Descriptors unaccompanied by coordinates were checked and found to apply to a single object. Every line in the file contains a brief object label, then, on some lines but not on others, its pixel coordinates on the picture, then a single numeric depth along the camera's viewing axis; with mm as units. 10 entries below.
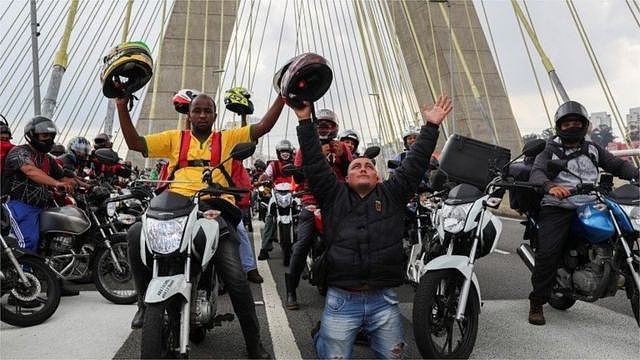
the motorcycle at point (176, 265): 2365
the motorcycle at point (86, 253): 4180
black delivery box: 3480
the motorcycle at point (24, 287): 3523
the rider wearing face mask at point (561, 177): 3441
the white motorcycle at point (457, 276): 2705
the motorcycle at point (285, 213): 6090
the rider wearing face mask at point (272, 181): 6738
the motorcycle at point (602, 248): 3080
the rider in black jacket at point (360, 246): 2518
